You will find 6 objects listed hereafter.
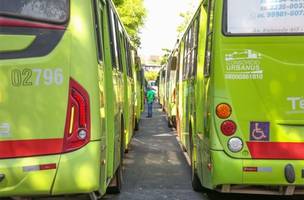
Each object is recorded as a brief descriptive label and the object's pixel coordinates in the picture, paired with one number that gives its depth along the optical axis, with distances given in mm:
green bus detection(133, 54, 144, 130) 18742
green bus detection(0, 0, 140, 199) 5094
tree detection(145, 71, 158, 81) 91462
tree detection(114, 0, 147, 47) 27377
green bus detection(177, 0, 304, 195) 6332
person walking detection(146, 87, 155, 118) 27800
